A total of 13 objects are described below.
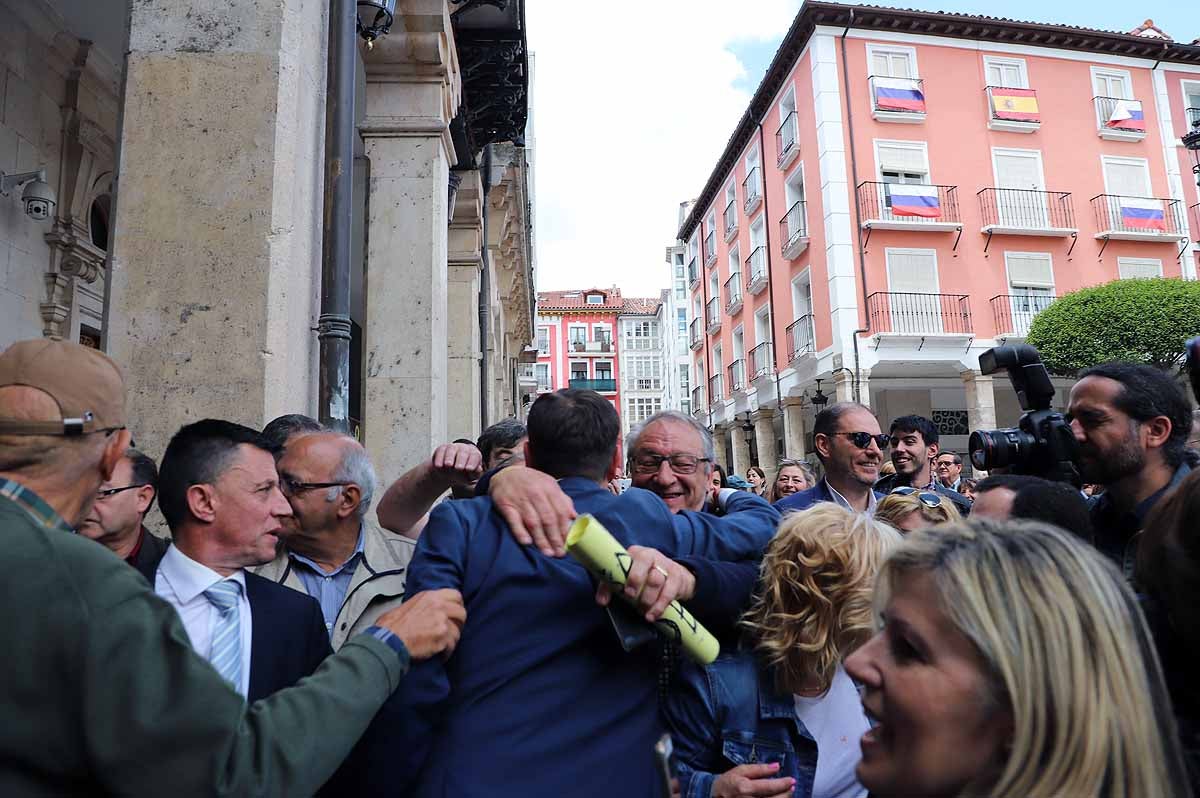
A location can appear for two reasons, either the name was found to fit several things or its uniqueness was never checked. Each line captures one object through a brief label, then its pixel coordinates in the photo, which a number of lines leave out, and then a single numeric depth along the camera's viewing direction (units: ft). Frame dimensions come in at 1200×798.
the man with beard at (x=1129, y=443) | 9.34
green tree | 61.62
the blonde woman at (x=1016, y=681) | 3.43
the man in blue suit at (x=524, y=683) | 5.33
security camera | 20.92
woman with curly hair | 6.35
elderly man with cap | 3.58
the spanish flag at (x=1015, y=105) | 76.48
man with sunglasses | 13.33
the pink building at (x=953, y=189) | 73.10
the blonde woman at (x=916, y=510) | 9.75
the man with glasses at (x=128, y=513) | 8.30
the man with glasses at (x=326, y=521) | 8.73
